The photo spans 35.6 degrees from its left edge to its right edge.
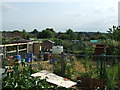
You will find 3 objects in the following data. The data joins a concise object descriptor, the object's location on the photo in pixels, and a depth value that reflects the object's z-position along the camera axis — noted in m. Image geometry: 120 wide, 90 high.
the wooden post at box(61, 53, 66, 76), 5.35
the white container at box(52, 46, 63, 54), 10.55
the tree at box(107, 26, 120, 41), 6.82
